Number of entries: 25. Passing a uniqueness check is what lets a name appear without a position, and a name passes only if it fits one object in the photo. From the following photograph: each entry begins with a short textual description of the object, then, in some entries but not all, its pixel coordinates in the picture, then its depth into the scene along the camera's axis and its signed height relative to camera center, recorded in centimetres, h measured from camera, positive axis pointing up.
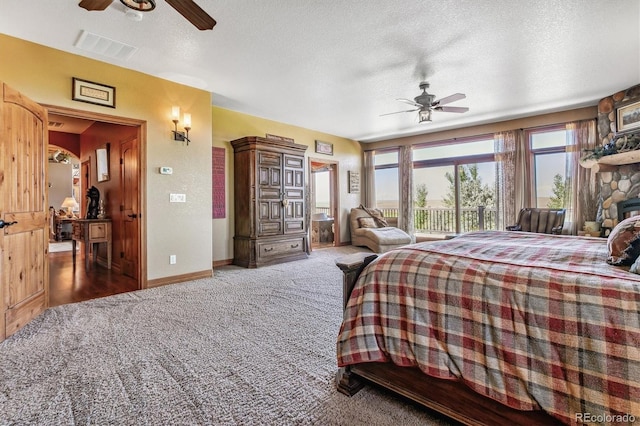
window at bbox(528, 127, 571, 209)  570 +83
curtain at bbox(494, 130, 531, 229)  598 +65
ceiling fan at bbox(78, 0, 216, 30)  204 +140
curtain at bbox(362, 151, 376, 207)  823 +91
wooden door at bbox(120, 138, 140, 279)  415 +11
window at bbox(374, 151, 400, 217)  803 +81
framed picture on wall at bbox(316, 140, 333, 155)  715 +156
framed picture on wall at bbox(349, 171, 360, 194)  800 +79
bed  105 -51
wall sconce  402 +120
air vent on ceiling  302 +176
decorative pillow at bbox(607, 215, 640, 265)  142 -17
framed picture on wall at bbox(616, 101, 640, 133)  435 +135
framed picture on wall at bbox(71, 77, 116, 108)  333 +138
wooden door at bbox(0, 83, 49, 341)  247 +4
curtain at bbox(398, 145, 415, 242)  750 +51
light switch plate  407 +22
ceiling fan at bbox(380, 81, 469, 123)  423 +148
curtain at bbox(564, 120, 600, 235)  522 +50
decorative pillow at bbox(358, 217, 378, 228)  729 -24
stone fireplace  450 +53
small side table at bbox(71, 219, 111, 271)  485 -27
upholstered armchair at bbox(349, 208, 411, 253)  640 -43
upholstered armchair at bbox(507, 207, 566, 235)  491 -18
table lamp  877 +30
